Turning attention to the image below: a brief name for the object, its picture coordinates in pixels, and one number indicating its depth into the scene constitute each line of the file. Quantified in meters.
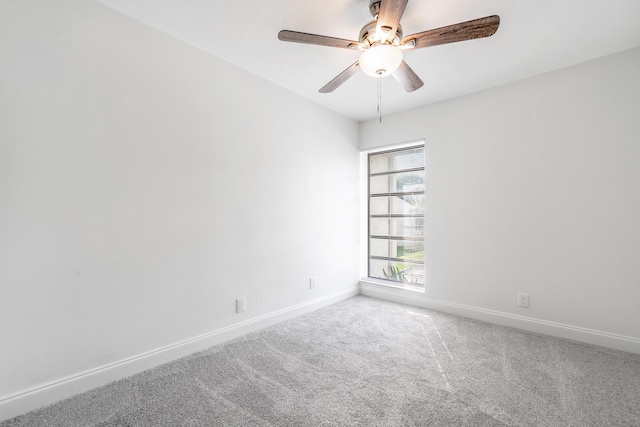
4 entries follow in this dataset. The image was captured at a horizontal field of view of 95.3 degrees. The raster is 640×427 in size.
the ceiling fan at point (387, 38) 1.57
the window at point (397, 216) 3.72
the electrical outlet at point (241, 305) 2.62
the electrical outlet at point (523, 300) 2.79
